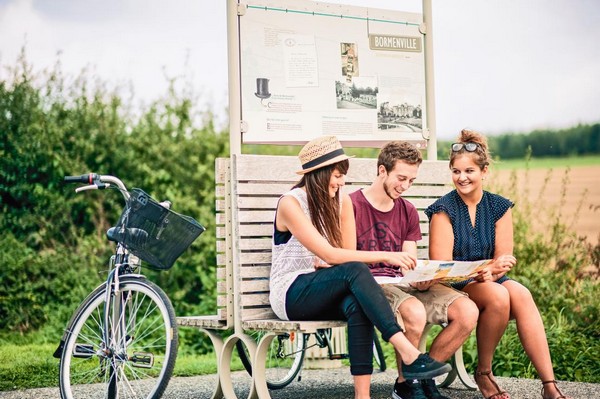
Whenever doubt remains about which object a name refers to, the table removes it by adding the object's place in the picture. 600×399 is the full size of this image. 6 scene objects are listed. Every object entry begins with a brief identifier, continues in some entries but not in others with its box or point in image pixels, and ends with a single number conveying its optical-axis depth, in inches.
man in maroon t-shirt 171.3
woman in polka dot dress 174.7
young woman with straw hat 155.9
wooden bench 187.9
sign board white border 205.6
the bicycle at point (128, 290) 165.8
